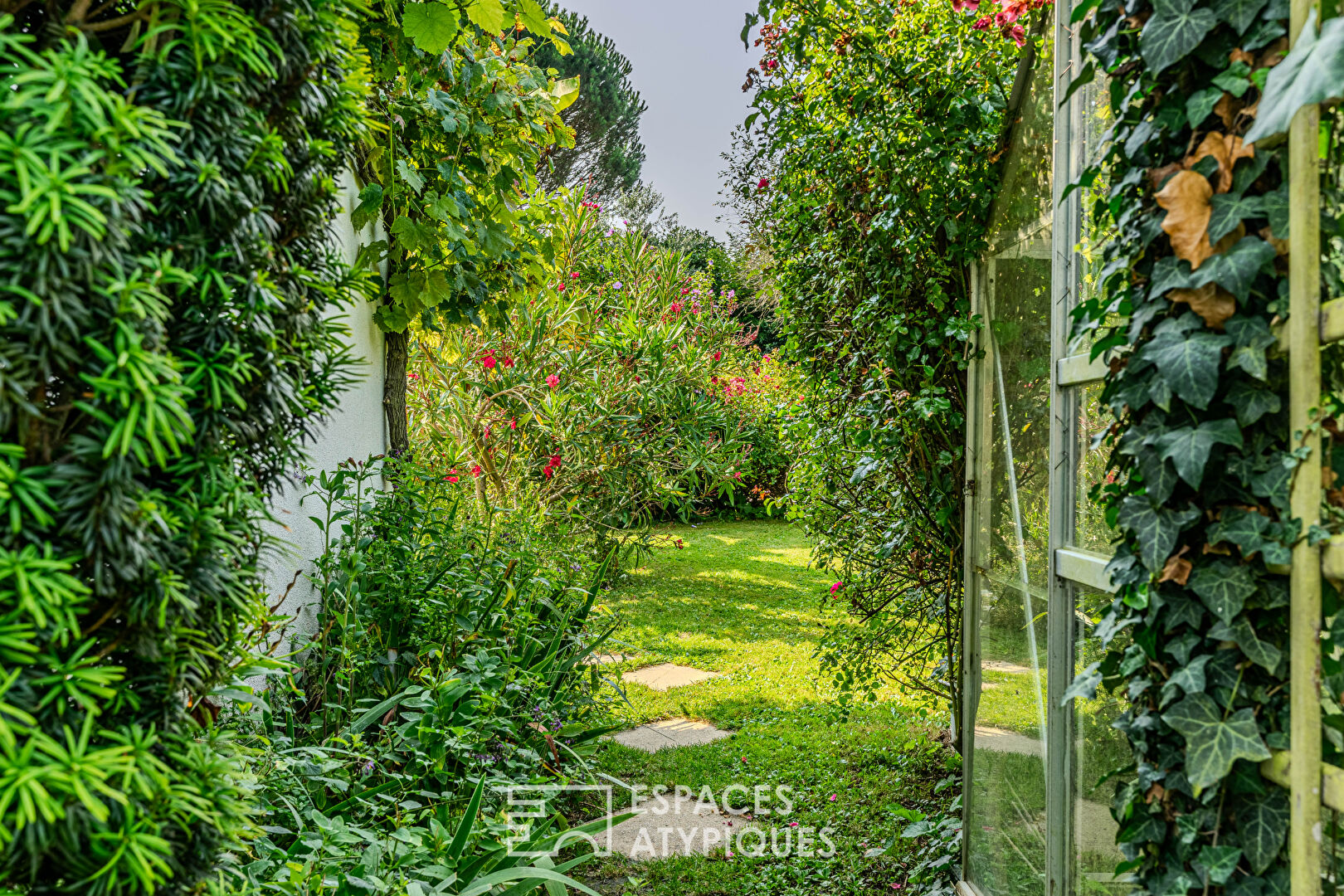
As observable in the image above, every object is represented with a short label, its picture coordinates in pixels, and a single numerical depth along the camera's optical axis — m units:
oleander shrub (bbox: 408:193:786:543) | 4.64
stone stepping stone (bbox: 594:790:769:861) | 3.17
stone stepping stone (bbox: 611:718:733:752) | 4.20
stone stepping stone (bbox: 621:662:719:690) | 5.20
